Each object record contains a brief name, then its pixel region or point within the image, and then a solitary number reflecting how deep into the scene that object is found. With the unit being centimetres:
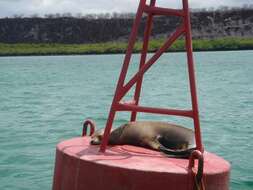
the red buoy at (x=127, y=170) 901
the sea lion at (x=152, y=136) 1079
